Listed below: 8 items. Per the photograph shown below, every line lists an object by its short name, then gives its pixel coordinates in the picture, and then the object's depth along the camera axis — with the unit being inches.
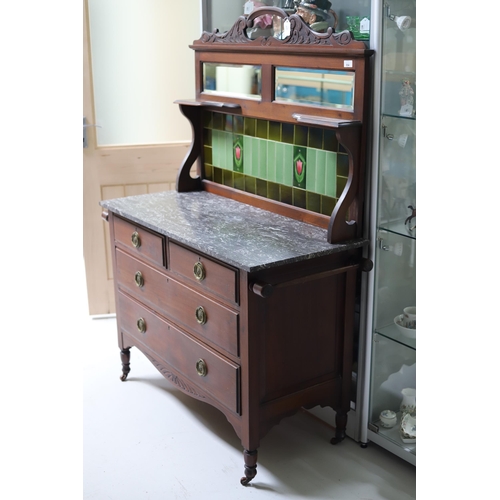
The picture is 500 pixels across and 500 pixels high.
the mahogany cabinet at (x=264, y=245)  81.1
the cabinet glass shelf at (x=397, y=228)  84.8
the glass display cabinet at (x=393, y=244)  78.9
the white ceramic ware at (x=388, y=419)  92.2
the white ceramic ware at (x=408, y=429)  88.0
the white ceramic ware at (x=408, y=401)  90.1
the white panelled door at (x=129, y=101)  126.8
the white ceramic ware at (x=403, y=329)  87.7
